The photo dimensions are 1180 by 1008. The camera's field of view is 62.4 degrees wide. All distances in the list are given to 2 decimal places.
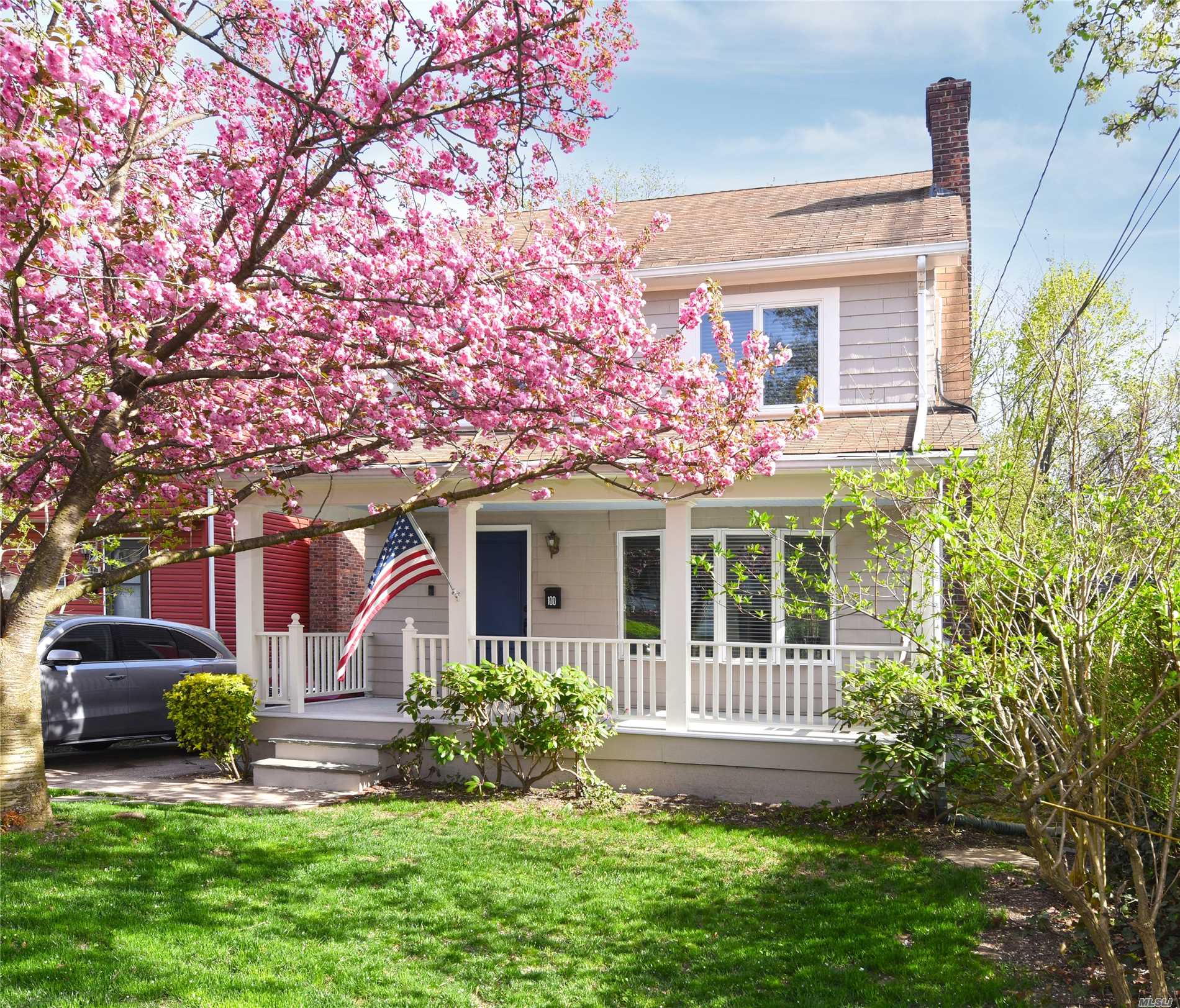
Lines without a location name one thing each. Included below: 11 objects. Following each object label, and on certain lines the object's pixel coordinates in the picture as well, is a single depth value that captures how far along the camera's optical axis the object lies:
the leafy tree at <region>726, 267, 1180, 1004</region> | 4.19
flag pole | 9.98
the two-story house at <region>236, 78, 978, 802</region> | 9.46
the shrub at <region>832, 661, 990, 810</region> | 7.76
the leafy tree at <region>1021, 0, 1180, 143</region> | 6.06
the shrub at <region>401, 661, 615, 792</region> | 9.08
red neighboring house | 15.72
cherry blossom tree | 6.38
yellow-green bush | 10.00
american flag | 9.71
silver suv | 10.41
